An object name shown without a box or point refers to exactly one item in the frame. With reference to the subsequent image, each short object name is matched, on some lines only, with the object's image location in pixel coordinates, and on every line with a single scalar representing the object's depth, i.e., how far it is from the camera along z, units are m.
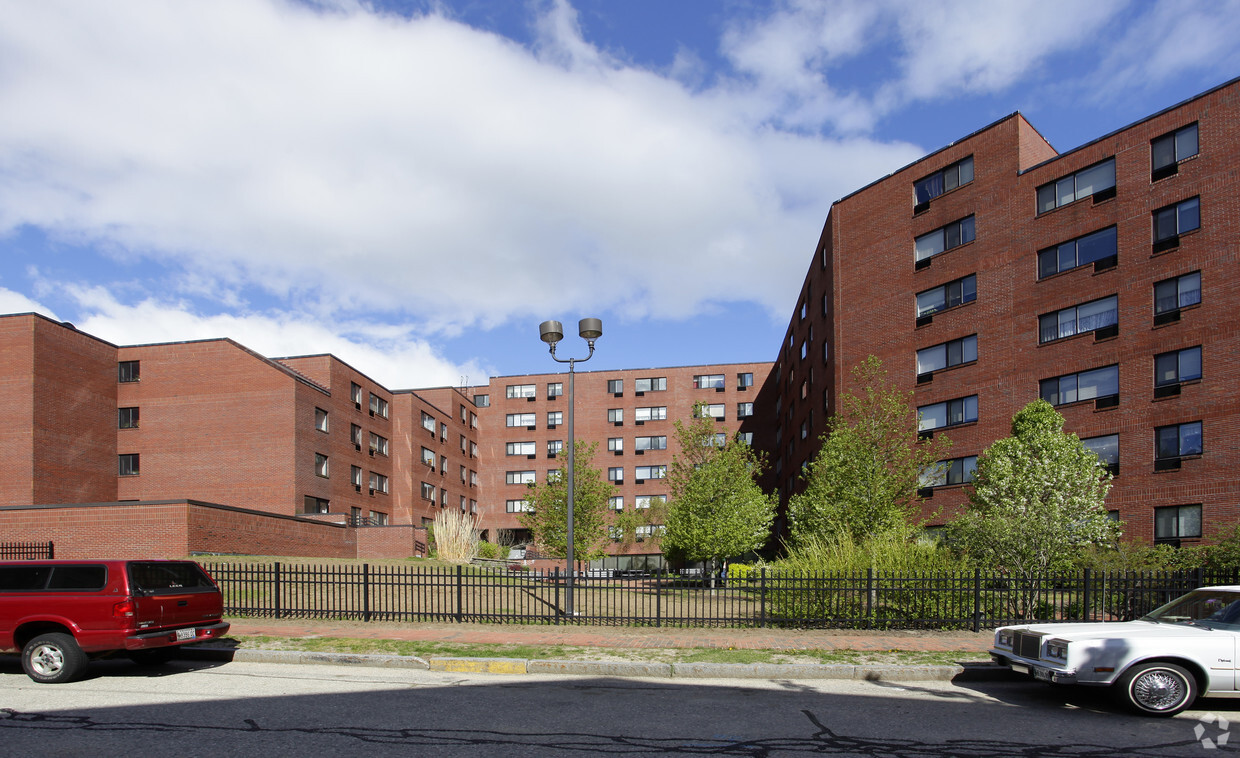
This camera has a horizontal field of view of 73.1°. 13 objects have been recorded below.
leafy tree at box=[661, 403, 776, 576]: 32.66
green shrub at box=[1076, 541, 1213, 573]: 20.64
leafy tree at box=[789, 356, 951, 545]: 25.03
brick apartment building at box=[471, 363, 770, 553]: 76.06
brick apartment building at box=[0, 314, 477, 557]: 37.91
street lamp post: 17.02
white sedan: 8.52
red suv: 10.11
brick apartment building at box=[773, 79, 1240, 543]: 27.55
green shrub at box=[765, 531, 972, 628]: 14.55
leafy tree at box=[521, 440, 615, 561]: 40.44
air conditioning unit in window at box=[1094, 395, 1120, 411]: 29.98
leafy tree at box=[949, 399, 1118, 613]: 17.67
